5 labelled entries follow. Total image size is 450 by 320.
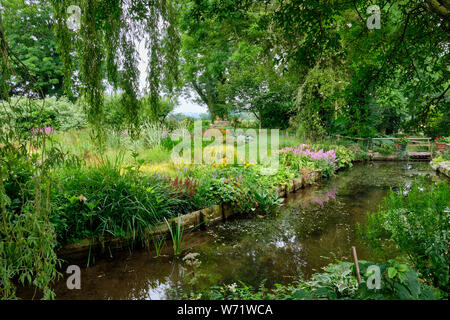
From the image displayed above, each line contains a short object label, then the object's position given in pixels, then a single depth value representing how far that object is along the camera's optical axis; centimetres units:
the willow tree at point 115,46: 192
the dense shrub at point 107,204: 307
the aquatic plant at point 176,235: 329
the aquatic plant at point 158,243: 325
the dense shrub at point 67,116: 1062
